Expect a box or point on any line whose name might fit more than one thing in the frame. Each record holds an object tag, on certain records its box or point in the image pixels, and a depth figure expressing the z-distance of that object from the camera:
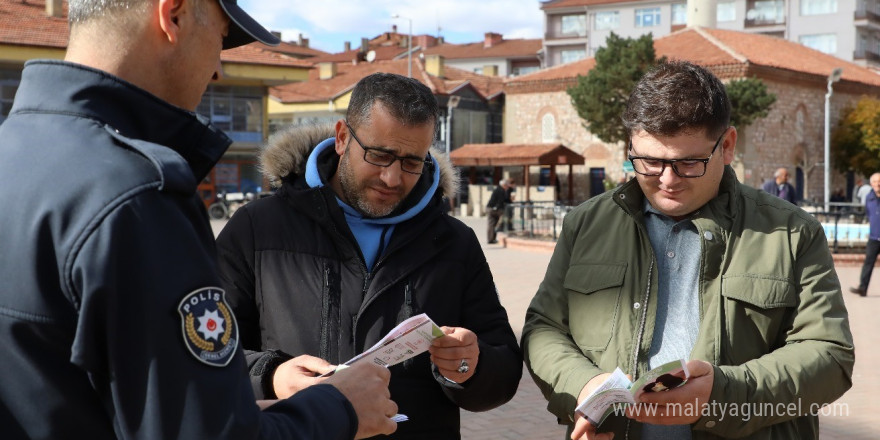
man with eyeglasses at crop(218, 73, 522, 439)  2.90
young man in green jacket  2.57
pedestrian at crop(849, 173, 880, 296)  13.18
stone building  43.25
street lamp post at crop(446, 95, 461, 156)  39.94
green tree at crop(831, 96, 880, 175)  46.25
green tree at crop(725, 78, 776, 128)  39.69
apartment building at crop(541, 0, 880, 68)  66.50
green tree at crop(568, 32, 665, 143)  42.09
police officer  1.46
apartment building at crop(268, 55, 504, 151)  49.09
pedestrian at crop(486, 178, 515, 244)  22.36
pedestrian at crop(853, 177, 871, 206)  27.59
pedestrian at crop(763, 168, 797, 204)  15.98
